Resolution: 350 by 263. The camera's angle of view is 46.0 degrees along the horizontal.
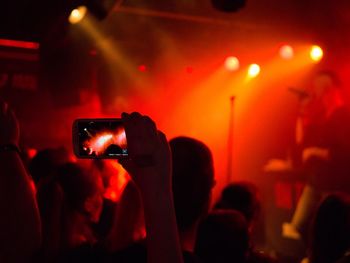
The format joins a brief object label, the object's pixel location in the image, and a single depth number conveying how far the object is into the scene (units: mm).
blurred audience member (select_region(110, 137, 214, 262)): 1681
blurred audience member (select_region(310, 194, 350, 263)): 2629
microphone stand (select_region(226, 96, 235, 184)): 7639
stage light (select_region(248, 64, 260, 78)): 7855
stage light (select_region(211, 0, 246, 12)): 4302
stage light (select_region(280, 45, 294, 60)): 7645
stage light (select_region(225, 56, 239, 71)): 7820
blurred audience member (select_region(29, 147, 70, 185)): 3422
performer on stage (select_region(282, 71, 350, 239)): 6719
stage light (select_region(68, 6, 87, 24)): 6141
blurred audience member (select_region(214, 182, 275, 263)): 3199
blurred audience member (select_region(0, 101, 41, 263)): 1455
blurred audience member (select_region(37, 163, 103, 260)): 2228
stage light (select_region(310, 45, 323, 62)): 7286
